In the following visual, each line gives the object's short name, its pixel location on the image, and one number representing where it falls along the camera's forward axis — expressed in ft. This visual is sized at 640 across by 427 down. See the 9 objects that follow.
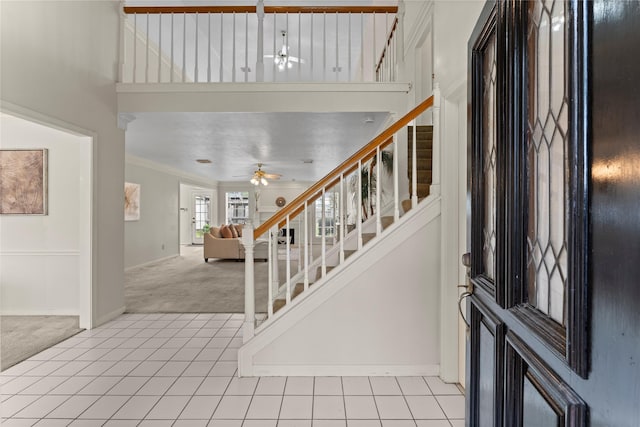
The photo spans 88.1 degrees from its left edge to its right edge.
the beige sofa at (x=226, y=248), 26.27
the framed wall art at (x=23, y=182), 12.67
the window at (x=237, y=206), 40.24
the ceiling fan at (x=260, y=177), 23.35
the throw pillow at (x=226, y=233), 27.37
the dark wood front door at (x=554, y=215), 1.80
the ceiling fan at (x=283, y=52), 15.36
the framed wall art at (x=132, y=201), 22.02
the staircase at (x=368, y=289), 7.92
